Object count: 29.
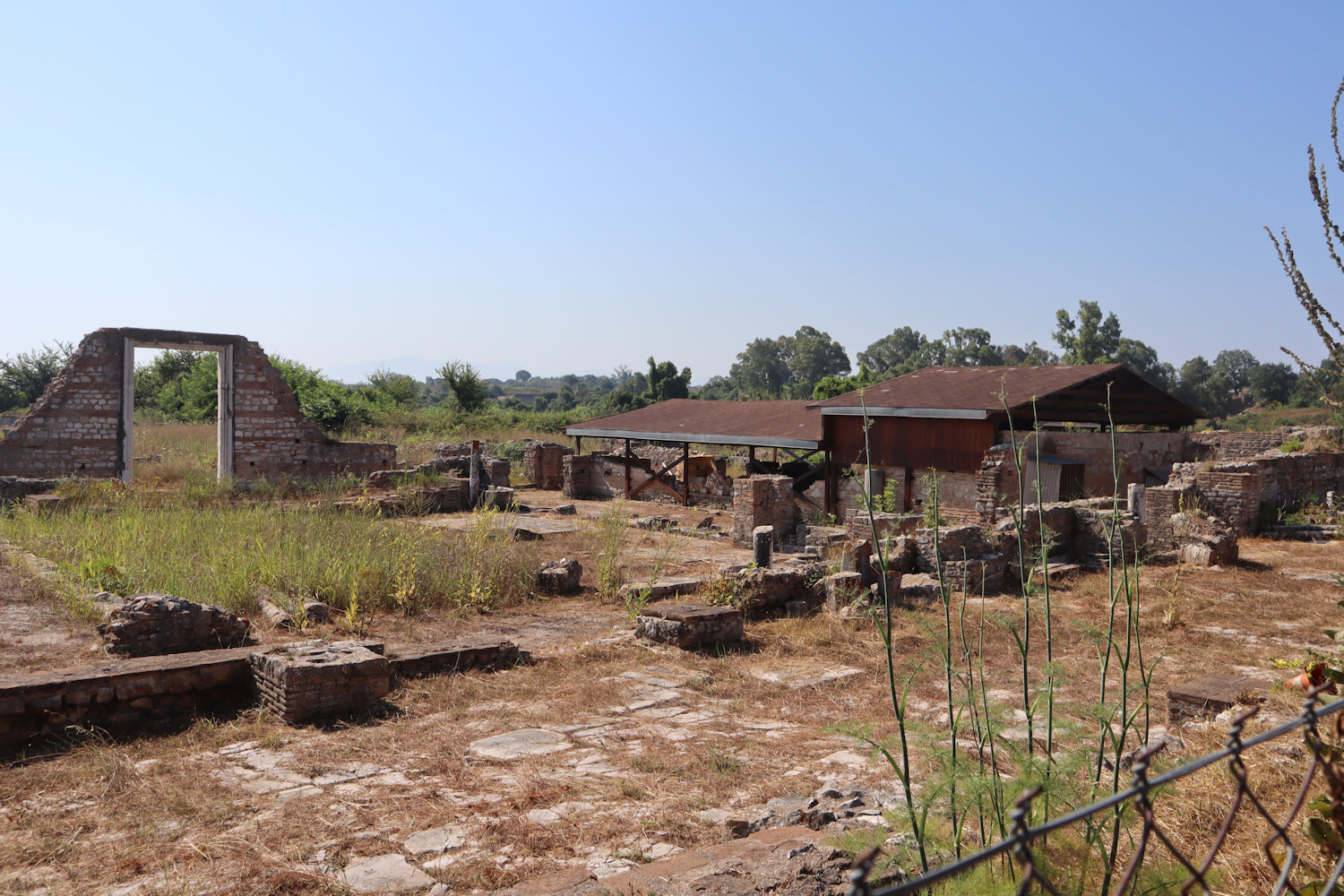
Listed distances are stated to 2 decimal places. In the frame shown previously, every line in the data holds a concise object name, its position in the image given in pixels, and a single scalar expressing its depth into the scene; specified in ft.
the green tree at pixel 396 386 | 151.43
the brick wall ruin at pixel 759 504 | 52.03
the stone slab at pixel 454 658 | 22.97
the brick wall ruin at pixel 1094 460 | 54.29
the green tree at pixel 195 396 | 113.70
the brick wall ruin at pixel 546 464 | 88.12
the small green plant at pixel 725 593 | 32.09
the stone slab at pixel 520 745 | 17.43
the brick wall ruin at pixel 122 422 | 61.41
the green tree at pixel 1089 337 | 210.59
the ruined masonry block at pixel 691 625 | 27.04
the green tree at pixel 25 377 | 146.10
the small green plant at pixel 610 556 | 35.21
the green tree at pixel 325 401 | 100.17
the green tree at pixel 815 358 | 310.86
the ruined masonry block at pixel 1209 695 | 18.02
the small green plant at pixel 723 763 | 16.62
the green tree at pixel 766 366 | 328.90
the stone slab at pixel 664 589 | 33.32
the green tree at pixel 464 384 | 134.92
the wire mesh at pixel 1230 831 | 4.11
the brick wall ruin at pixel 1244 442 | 68.95
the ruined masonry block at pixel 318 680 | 18.97
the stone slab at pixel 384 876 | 11.67
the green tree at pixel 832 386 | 127.57
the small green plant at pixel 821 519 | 58.75
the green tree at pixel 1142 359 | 225.35
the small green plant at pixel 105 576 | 27.84
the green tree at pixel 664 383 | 180.37
